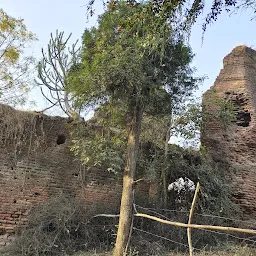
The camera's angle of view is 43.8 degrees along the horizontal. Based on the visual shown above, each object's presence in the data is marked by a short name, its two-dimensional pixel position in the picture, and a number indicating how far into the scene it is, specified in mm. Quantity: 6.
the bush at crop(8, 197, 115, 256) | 6757
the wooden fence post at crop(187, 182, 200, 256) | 4302
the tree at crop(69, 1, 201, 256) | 6762
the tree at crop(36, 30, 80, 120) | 14119
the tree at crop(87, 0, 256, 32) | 3973
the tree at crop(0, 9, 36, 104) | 10859
